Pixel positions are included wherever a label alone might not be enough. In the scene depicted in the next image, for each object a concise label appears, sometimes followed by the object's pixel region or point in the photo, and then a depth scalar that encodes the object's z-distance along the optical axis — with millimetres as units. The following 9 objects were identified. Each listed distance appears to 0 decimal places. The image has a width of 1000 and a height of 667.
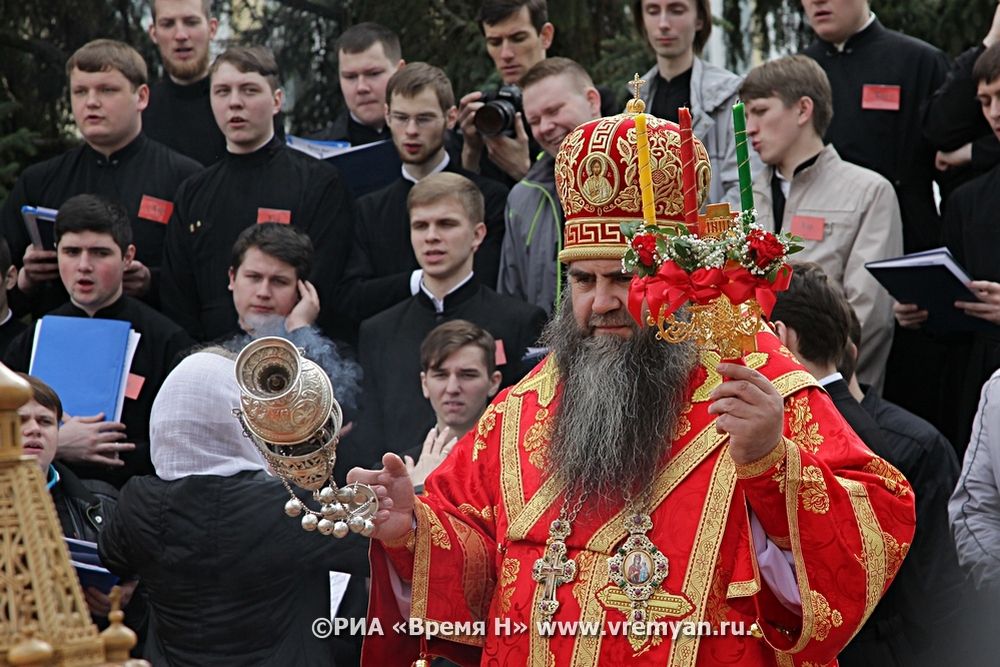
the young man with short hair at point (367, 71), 8547
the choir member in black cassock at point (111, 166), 8227
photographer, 8203
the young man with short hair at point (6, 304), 7828
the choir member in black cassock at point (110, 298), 7371
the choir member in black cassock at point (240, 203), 7797
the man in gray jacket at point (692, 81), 7605
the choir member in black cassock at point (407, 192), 7855
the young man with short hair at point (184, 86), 8750
